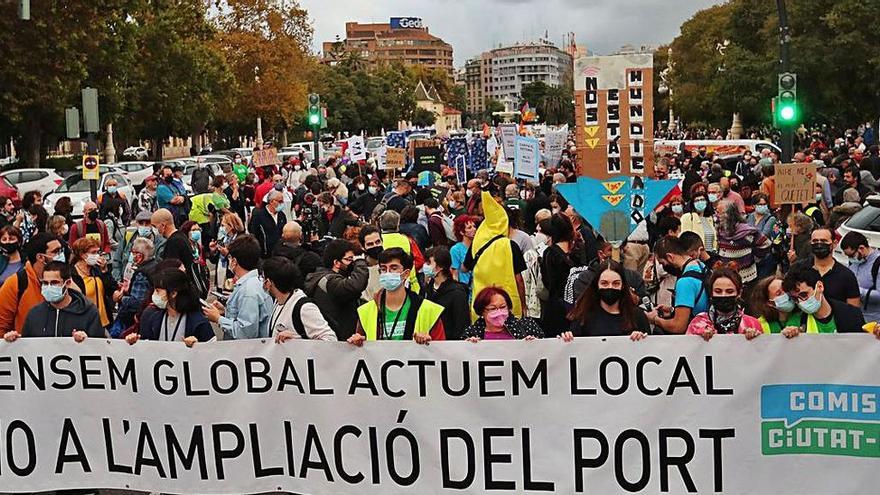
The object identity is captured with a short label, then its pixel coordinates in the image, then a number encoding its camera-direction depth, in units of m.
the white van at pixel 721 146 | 33.19
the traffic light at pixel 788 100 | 18.58
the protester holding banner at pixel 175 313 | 6.82
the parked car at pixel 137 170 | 39.72
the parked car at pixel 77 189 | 28.59
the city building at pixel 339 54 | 131.75
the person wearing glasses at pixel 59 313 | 7.02
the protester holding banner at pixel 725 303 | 6.72
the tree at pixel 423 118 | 139.45
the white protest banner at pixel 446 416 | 5.80
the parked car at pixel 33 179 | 34.25
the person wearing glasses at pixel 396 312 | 6.74
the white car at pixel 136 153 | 65.83
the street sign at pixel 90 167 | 18.80
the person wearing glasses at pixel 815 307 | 6.37
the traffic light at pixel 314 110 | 27.23
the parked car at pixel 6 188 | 22.91
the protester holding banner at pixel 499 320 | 6.62
